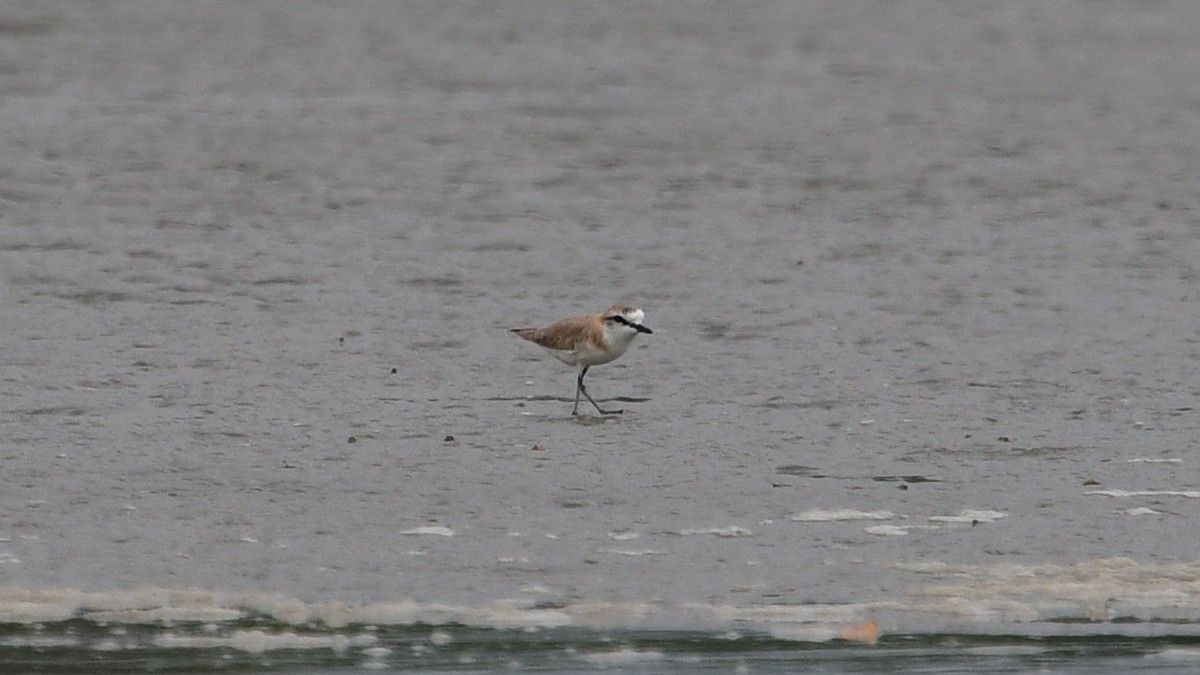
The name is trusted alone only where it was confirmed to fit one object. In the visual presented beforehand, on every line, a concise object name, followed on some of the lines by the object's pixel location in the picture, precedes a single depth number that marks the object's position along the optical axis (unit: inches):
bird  825.5
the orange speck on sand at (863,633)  555.3
